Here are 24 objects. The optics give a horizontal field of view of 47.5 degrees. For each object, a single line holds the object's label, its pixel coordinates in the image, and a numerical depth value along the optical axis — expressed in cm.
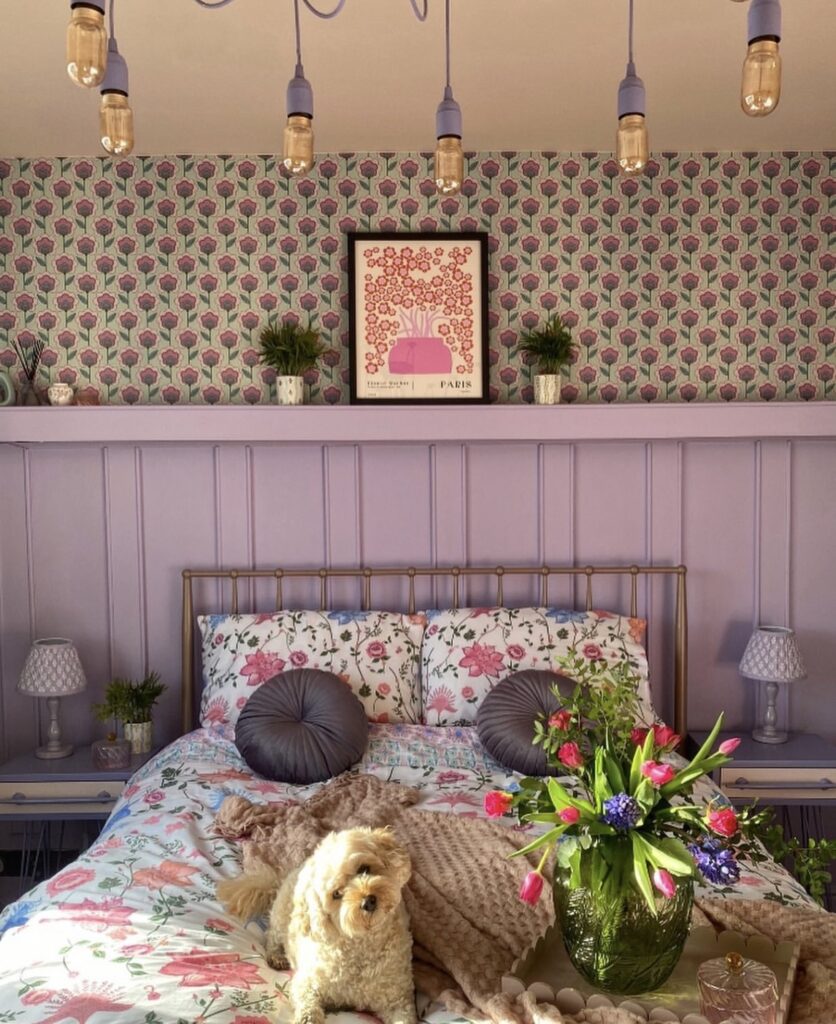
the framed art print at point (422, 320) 331
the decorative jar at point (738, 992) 133
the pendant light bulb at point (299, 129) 147
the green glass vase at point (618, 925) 139
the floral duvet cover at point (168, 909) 148
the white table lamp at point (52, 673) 308
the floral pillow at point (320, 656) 307
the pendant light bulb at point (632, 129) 142
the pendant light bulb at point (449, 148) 161
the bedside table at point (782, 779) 303
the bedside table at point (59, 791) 300
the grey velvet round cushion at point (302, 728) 264
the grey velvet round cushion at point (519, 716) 266
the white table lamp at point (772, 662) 311
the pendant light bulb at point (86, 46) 110
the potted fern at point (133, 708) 318
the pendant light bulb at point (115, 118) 133
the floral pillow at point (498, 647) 305
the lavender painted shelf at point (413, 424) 316
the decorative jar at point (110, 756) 305
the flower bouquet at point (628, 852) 136
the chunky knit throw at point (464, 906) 149
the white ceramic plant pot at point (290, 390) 322
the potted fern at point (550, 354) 324
